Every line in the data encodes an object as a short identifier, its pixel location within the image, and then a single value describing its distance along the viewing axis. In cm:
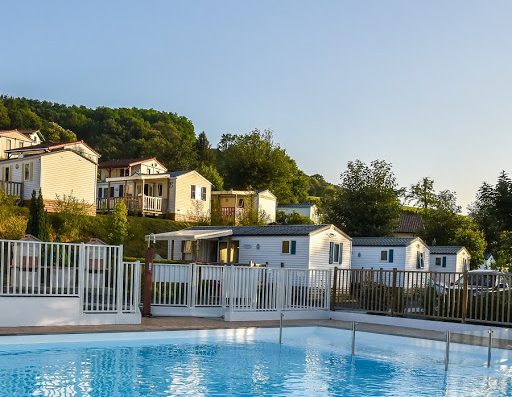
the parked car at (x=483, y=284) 1452
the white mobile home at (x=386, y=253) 3316
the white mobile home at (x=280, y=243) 2938
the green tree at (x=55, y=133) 7506
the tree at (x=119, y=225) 3403
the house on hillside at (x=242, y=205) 4484
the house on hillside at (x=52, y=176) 3606
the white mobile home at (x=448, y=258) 3909
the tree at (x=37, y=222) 2811
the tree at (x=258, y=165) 6281
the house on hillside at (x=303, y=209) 6122
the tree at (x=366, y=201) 4594
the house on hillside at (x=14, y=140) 5409
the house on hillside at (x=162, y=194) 4162
